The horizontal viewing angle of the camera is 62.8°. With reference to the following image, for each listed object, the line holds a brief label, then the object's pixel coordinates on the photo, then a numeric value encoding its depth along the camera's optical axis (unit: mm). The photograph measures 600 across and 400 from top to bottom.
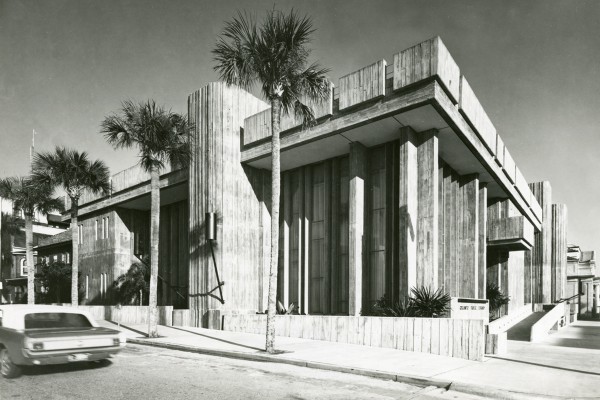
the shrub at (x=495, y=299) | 25203
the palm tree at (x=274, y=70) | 12852
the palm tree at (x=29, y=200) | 26031
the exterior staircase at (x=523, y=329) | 18325
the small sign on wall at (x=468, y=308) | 14734
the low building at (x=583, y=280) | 44000
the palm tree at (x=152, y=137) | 17172
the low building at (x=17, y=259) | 45288
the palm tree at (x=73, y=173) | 23250
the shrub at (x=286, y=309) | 19938
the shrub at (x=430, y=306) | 14664
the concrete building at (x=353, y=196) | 16594
